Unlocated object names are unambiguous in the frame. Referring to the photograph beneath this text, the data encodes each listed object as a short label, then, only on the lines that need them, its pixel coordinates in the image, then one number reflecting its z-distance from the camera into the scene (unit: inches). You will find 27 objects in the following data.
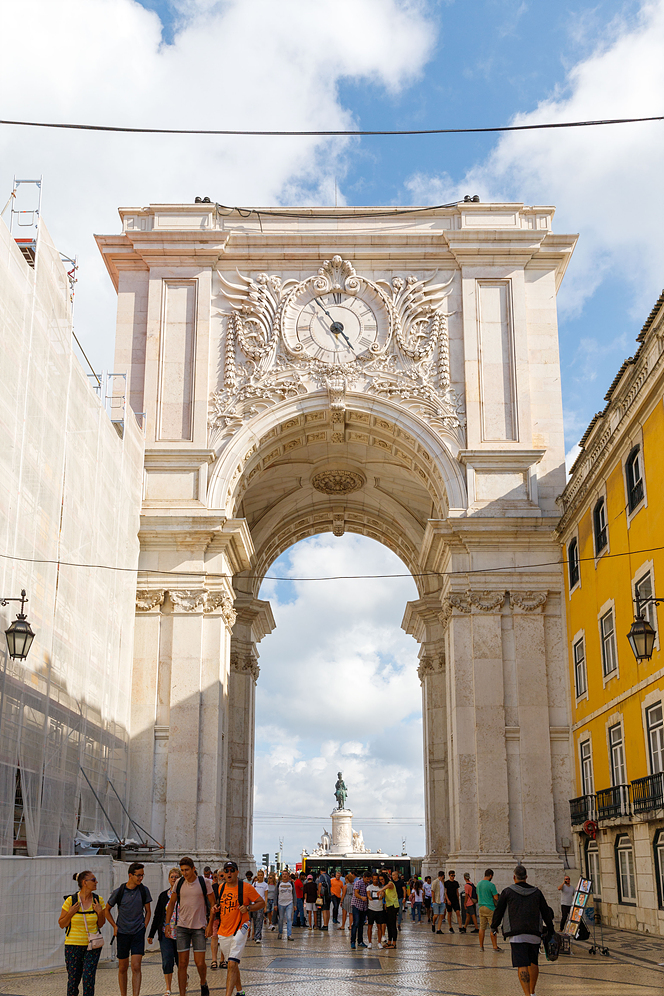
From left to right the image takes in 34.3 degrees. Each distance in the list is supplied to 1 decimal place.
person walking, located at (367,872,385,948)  911.7
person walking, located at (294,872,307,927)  1268.5
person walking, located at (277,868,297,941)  1023.0
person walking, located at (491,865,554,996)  491.5
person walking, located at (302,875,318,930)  1231.5
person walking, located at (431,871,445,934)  1104.8
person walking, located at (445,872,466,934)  1073.5
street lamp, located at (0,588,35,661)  666.8
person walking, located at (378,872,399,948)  925.8
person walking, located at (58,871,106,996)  475.8
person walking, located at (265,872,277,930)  1105.4
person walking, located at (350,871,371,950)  918.4
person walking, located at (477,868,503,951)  896.3
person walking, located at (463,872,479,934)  1069.1
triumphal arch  1150.3
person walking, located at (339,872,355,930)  1199.6
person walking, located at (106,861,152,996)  513.7
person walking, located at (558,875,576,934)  983.6
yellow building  844.0
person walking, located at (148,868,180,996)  552.1
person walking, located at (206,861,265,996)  505.4
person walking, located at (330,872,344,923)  1256.8
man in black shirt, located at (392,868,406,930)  1439.7
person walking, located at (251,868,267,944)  932.0
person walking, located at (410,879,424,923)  1463.3
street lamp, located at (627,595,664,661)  666.2
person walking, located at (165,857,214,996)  530.3
